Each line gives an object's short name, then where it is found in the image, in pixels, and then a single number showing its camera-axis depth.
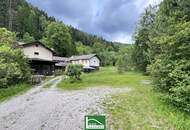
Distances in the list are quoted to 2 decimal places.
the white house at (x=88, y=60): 24.43
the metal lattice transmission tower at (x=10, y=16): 24.31
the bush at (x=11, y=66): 8.33
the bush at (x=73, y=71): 12.93
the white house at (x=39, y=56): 16.08
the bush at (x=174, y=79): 4.72
